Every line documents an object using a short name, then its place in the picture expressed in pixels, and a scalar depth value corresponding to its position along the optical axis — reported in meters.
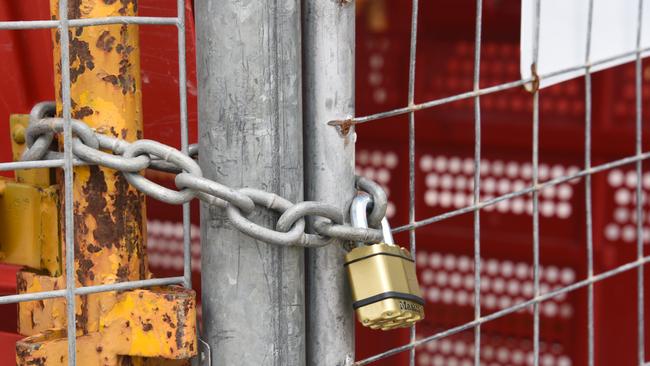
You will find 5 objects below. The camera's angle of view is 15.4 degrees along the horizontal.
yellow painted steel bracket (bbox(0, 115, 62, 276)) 1.54
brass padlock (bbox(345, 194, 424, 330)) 1.51
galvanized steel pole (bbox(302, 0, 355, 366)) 1.52
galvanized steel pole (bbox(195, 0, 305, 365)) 1.50
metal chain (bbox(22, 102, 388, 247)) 1.46
